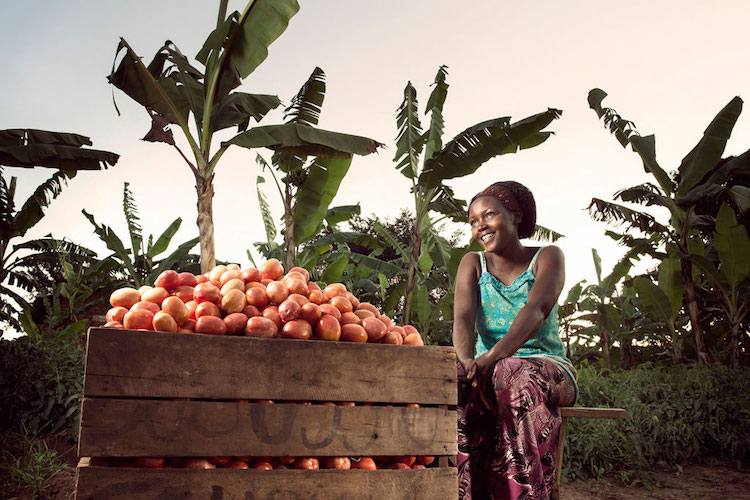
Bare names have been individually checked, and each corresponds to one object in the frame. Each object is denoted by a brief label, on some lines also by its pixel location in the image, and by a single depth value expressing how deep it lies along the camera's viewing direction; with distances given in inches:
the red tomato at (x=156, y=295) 72.6
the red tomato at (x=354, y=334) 70.9
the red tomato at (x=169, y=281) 76.4
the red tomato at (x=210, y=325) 67.4
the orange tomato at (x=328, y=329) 69.9
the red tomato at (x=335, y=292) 81.3
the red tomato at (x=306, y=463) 65.7
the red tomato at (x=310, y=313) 71.2
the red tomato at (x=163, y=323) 65.9
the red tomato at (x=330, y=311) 73.1
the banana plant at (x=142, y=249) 369.7
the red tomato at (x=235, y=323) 69.1
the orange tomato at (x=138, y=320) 66.3
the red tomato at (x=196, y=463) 62.8
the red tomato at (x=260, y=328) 68.4
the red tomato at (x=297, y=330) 68.6
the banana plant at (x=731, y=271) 288.5
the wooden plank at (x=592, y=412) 95.0
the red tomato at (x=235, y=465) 63.9
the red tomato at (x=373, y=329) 72.6
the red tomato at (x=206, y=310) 70.1
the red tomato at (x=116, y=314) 71.1
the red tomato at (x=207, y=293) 73.0
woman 85.1
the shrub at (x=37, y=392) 198.7
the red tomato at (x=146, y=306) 69.6
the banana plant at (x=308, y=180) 290.4
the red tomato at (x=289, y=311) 71.2
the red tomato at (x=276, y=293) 76.3
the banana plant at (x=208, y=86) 233.5
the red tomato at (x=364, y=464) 67.7
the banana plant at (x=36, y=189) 249.9
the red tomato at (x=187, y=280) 77.8
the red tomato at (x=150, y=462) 62.2
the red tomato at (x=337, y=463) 66.9
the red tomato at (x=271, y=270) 82.3
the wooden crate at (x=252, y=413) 61.3
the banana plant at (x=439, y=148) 244.5
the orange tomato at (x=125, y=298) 74.0
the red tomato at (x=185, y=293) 74.7
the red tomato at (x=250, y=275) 80.0
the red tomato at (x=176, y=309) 67.8
